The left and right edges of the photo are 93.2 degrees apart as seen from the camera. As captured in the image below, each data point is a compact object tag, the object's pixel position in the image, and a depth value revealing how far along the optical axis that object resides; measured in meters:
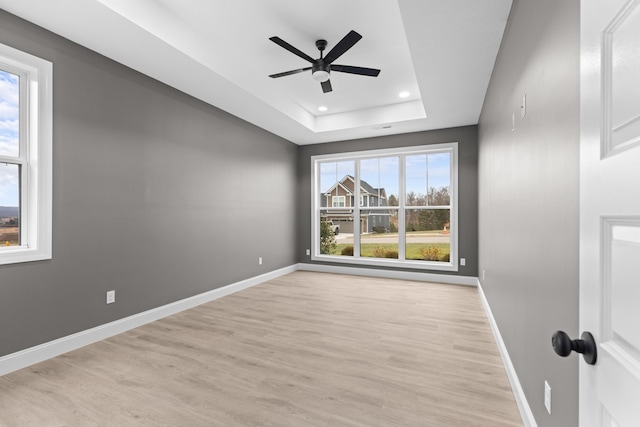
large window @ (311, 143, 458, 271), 5.34
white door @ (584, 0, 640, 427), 0.50
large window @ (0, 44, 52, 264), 2.38
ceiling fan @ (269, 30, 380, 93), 2.78
